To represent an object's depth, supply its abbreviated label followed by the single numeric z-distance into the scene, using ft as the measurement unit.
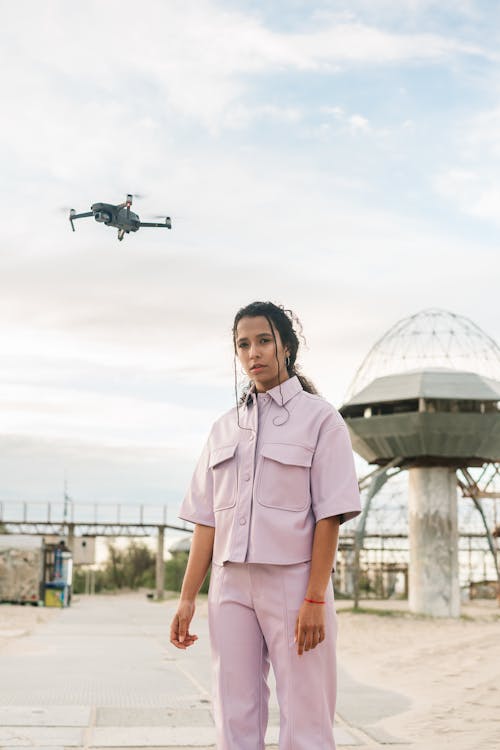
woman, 11.27
